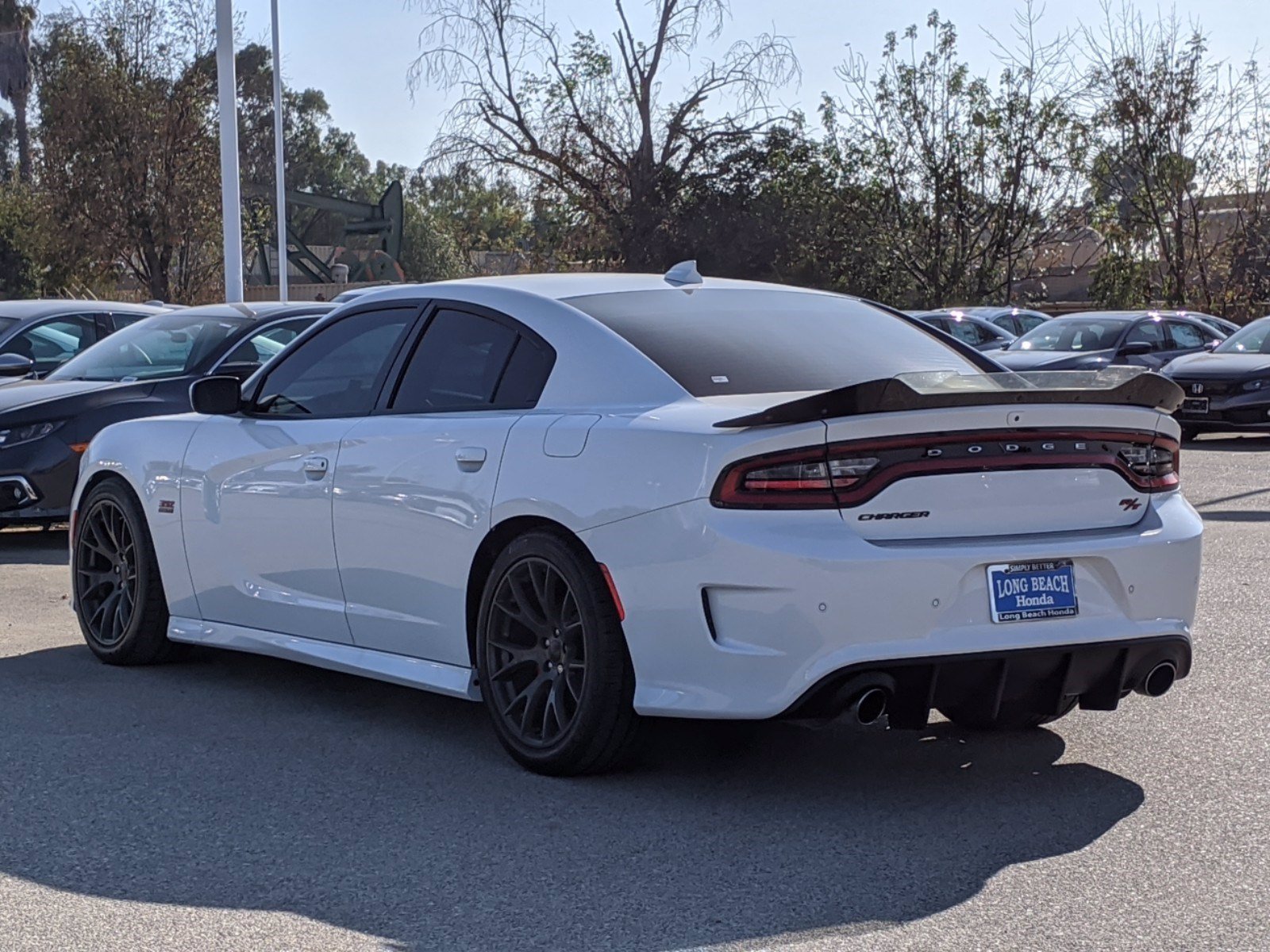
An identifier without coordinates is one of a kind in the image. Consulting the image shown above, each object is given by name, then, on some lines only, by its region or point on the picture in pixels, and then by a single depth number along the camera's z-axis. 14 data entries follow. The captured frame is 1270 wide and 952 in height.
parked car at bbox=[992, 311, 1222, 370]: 21.55
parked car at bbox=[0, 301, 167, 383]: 14.39
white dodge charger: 4.75
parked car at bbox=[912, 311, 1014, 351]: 26.47
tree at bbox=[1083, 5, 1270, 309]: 36.28
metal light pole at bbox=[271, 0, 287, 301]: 30.23
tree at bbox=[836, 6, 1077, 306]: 39.50
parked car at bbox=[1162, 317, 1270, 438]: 19.31
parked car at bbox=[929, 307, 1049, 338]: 30.16
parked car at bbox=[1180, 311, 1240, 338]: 23.25
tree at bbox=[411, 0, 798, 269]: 40.75
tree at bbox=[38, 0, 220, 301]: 32.66
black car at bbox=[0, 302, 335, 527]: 10.94
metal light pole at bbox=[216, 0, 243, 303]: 20.83
